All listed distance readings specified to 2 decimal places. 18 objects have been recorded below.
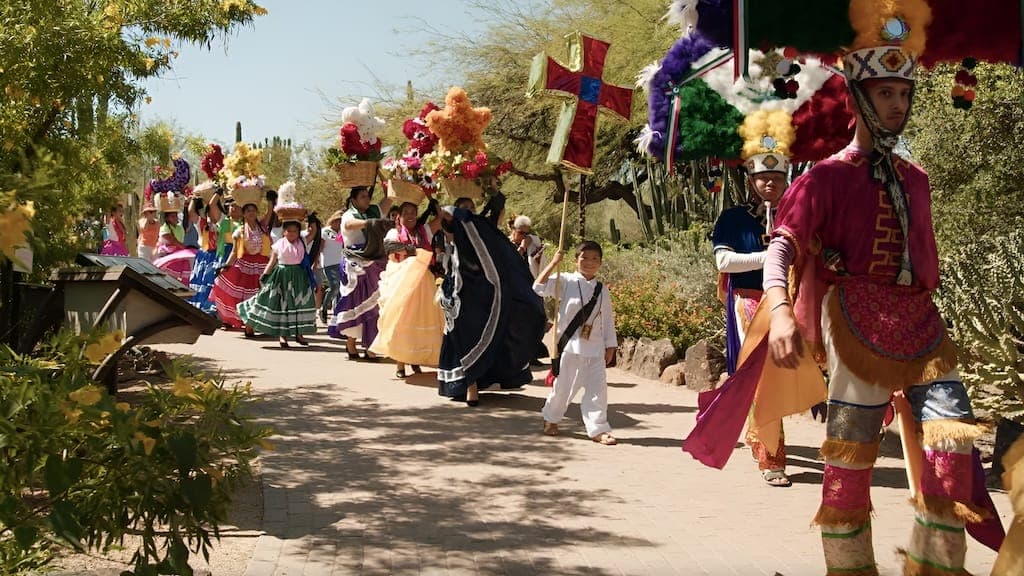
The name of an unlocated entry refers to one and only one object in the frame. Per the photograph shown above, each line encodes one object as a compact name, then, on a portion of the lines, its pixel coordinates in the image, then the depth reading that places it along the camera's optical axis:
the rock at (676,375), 11.36
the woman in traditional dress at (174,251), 18.72
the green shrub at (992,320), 7.05
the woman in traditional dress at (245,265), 16.55
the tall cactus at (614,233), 23.91
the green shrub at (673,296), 12.34
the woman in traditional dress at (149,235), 19.97
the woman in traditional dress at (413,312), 11.41
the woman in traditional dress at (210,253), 17.72
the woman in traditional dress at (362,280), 13.43
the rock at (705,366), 10.68
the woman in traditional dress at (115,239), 18.45
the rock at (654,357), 11.90
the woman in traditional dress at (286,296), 15.16
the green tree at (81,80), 6.07
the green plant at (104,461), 2.84
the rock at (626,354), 12.69
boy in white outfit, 8.25
